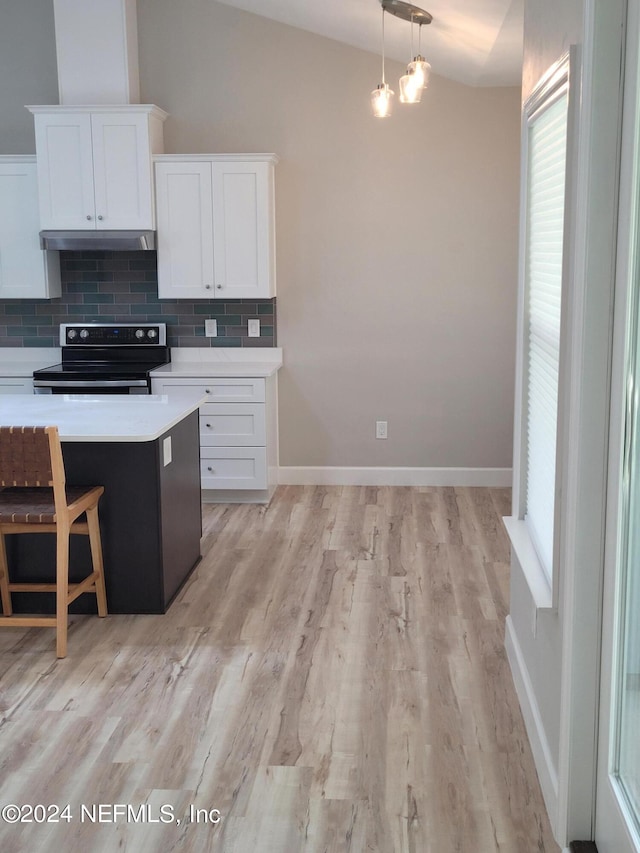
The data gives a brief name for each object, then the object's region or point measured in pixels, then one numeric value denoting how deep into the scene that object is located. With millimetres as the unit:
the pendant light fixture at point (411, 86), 3854
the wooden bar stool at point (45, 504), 3336
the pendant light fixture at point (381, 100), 4316
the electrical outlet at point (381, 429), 6086
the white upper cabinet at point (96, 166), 5398
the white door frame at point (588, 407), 1993
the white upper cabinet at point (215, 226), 5527
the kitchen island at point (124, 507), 3754
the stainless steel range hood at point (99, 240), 5520
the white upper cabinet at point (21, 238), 5633
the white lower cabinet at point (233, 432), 5516
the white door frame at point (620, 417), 1909
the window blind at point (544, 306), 2576
